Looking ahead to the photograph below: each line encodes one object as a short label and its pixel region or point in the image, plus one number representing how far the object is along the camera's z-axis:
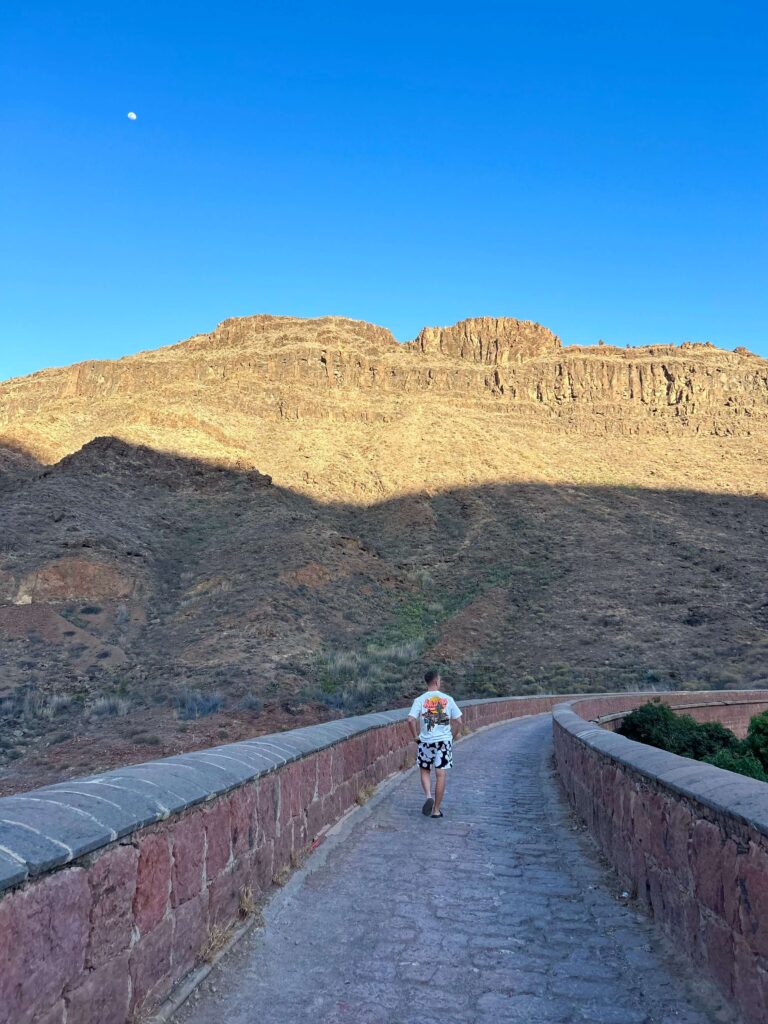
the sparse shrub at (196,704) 23.41
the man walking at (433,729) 8.70
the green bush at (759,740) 21.38
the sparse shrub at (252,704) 24.30
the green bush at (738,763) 15.18
